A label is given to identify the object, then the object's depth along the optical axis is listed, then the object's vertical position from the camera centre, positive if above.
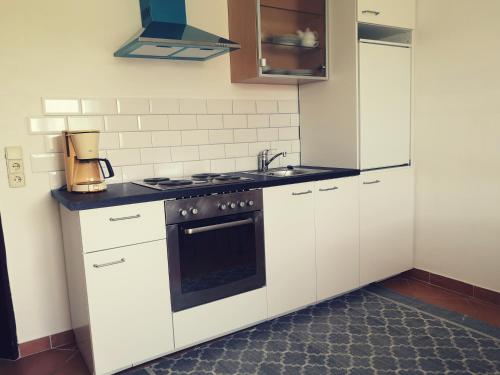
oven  2.18 -0.62
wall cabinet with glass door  2.70 +0.57
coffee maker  2.17 -0.13
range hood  2.20 +0.49
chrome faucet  3.06 -0.23
